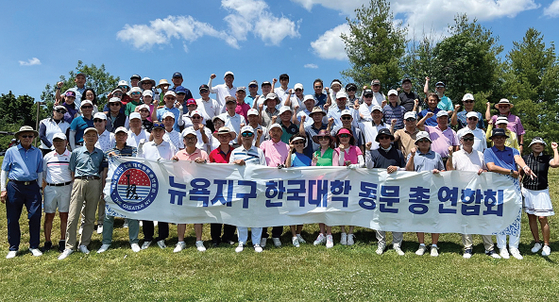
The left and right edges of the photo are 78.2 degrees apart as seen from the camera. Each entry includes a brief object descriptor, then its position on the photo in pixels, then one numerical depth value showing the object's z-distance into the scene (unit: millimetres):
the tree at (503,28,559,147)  32219
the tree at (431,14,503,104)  28359
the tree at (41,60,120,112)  52656
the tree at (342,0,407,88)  31938
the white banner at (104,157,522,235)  6895
